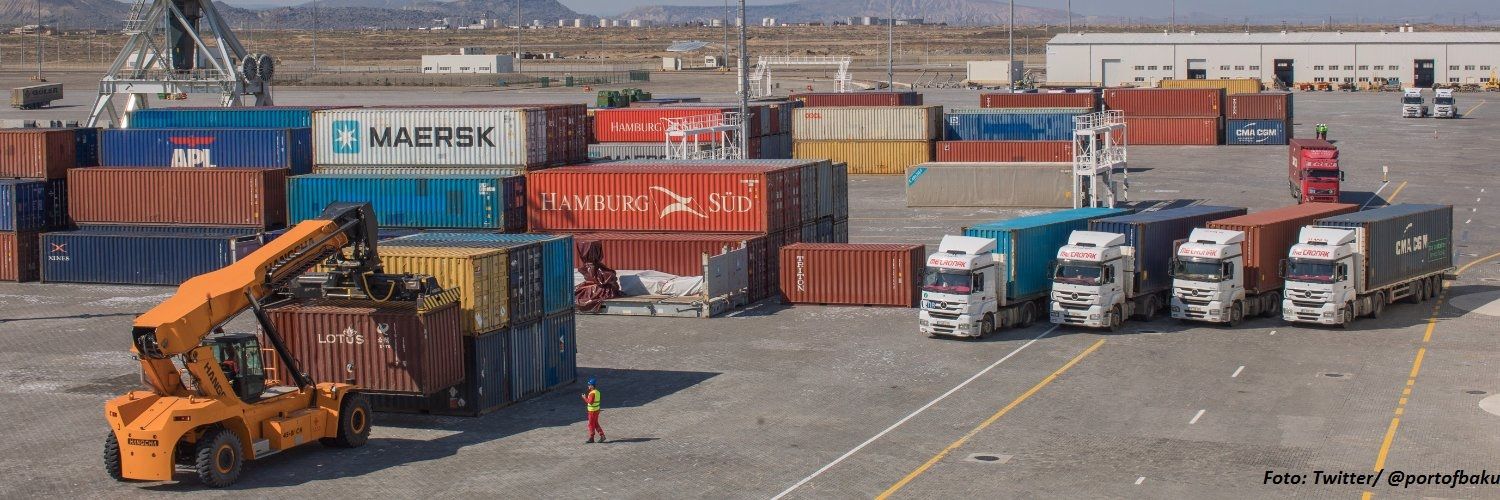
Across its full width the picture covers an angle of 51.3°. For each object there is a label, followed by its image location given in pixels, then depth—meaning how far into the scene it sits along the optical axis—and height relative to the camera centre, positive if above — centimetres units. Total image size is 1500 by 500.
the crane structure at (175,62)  7956 +540
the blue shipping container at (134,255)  5606 -320
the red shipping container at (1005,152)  8806 +26
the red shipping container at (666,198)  5278 -130
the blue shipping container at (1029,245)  4575 -266
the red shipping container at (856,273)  5022 -371
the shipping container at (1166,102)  11144 +384
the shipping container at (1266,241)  4691 -265
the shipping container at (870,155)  9681 +23
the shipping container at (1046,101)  10750 +387
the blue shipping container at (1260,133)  11050 +144
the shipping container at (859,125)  9681 +208
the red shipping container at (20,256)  5828 -330
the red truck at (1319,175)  7306 -104
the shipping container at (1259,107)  10981 +332
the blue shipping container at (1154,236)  4688 -249
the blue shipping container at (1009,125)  9344 +192
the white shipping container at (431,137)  5562 +95
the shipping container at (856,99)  10975 +419
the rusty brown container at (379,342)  3381 -390
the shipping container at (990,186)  7888 -147
